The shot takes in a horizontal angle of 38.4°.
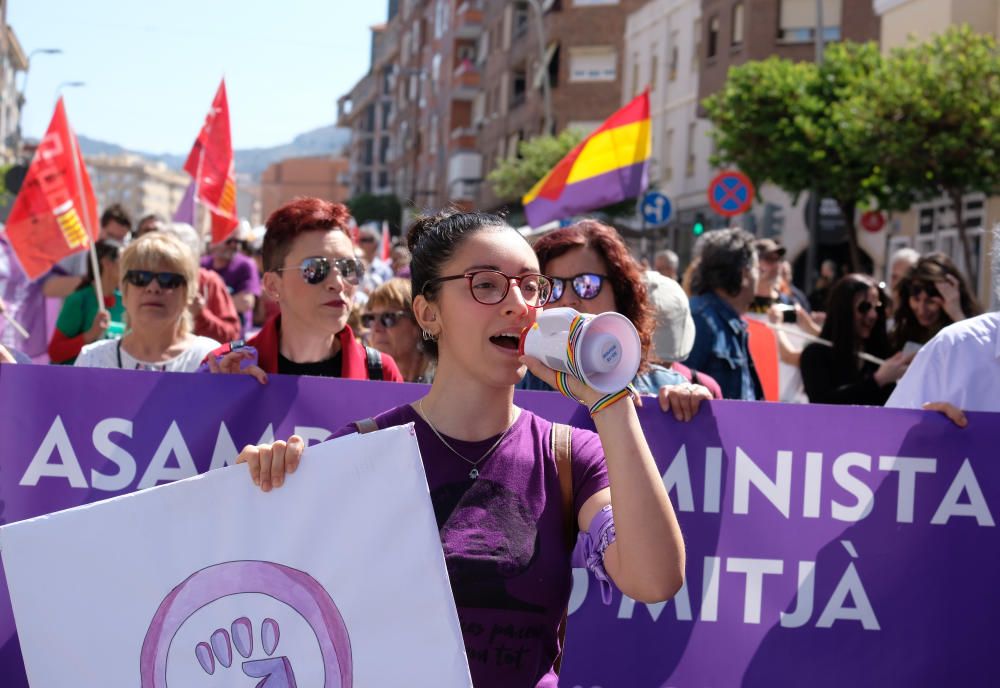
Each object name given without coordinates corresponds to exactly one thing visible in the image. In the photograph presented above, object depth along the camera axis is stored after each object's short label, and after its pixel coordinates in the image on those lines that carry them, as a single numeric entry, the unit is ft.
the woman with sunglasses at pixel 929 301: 23.52
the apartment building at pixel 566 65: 156.15
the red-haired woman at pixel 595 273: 15.92
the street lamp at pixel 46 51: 181.98
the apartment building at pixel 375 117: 355.36
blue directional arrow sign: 63.62
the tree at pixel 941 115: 69.36
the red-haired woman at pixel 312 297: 16.26
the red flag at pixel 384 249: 85.92
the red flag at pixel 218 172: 36.42
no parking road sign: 63.26
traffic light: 76.43
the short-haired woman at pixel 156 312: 17.24
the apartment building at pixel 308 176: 561.02
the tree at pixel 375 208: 298.54
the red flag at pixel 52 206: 31.94
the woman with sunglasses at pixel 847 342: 23.32
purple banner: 14.11
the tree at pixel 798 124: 82.74
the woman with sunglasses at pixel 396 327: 21.07
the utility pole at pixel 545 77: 130.00
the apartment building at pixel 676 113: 126.93
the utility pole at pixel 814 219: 85.56
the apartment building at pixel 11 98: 240.32
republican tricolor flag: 37.32
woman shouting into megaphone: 8.80
